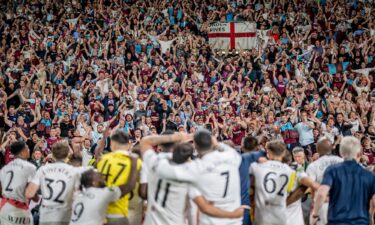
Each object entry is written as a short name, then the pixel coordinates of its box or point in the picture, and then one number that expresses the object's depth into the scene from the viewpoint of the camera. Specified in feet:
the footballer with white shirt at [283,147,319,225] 56.59
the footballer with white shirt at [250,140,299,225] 56.44
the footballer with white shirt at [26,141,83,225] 55.87
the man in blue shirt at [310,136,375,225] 51.25
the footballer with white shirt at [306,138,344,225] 60.01
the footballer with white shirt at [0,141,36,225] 59.86
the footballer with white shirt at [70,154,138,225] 52.15
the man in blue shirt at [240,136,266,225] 56.25
